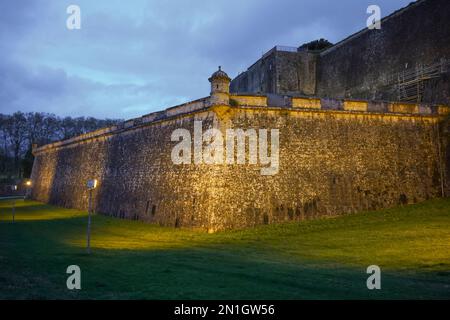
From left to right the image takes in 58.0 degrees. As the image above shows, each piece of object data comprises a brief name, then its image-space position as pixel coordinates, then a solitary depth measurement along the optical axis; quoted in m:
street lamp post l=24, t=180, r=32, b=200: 45.61
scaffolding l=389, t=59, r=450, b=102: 25.69
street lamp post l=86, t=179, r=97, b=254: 12.33
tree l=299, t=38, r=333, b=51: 42.34
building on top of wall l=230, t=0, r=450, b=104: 26.02
